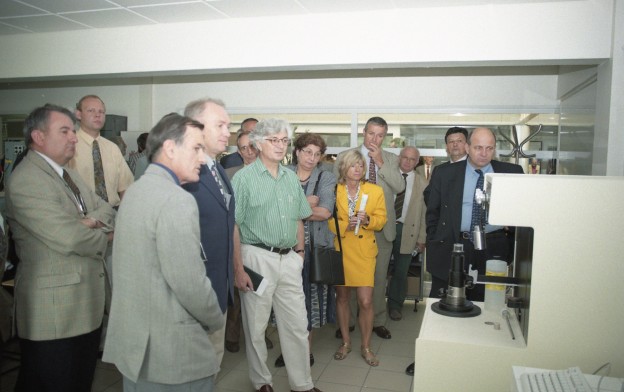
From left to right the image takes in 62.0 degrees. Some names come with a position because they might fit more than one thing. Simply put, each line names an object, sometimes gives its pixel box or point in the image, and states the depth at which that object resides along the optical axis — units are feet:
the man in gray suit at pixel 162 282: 5.35
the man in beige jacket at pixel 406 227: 15.72
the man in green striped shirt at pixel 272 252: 9.54
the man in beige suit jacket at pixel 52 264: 7.22
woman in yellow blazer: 12.07
